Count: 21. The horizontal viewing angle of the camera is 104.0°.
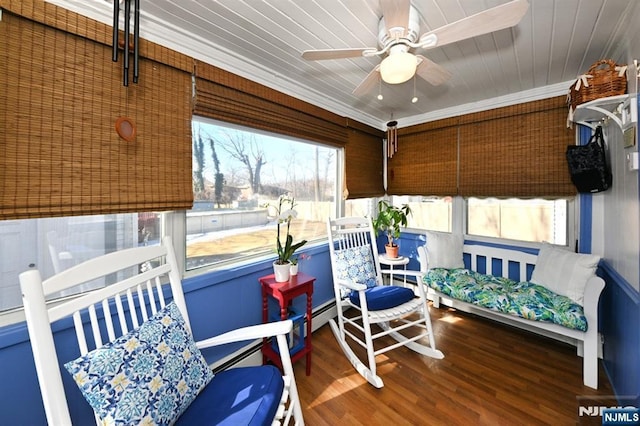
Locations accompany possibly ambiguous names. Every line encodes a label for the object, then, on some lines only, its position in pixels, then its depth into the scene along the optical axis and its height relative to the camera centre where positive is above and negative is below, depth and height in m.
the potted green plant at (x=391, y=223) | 2.91 -0.10
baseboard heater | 1.75 -1.06
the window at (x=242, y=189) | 1.76 +0.22
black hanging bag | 1.86 +0.38
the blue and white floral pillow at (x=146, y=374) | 0.82 -0.59
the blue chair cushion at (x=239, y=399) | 0.96 -0.78
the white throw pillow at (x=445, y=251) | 2.73 -0.40
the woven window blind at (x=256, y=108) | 1.64 +0.85
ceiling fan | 1.04 +0.86
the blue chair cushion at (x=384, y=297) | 1.98 -0.67
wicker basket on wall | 1.55 +0.85
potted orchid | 1.88 -0.30
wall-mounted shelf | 1.40 +0.71
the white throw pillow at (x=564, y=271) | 1.91 -0.45
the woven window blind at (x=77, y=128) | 1.04 +0.41
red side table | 1.76 -0.58
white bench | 1.72 -0.77
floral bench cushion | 1.81 -0.67
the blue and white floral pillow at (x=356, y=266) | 2.27 -0.48
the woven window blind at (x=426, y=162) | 2.92 +0.67
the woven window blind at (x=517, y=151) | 2.27 +0.64
